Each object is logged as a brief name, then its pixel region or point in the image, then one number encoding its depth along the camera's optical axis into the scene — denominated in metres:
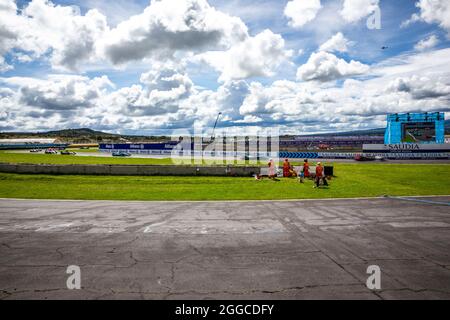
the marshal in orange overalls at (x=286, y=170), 24.94
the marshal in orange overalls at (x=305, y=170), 23.26
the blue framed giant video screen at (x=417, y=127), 59.66
